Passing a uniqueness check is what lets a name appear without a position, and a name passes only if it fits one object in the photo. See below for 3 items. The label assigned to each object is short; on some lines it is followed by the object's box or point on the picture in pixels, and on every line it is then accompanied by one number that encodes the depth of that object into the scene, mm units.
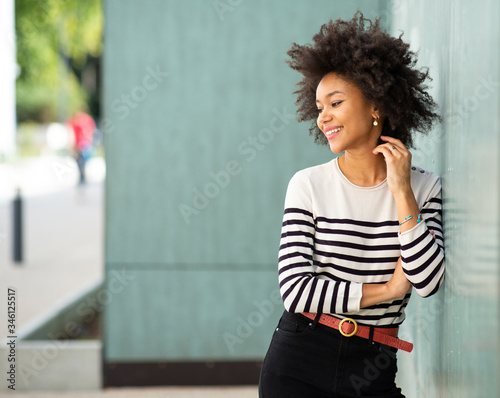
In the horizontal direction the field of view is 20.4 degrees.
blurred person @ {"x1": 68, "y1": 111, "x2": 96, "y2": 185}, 31603
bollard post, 17325
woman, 4208
